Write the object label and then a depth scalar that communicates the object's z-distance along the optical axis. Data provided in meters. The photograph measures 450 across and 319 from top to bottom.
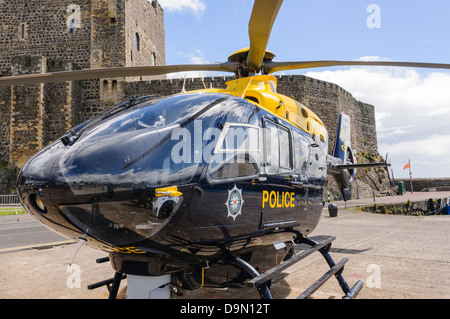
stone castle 27.17
